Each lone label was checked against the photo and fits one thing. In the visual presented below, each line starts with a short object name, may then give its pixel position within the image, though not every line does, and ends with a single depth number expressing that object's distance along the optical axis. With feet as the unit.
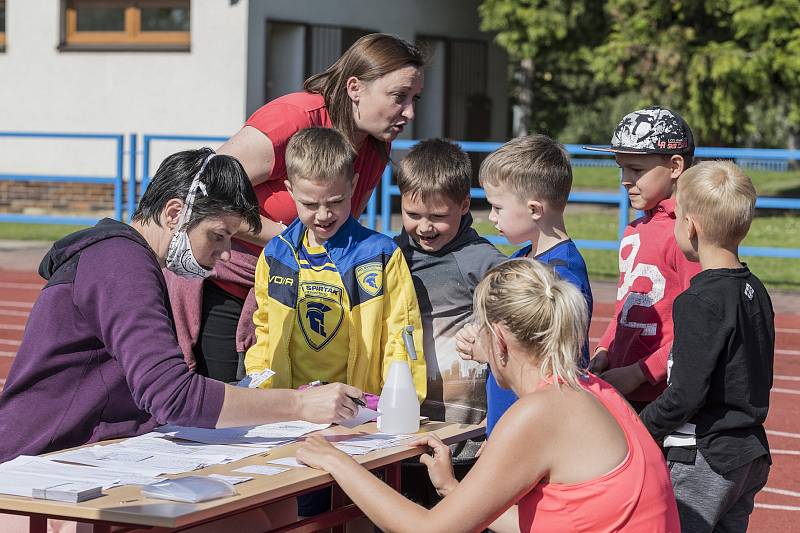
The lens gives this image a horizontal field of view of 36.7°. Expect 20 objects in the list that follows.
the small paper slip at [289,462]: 10.21
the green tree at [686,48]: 63.72
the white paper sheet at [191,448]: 10.46
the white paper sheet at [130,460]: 9.85
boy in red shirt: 13.09
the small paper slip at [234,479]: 9.47
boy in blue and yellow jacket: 13.07
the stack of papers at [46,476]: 9.15
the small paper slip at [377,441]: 11.09
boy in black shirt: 11.25
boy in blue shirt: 12.83
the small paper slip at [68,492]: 8.75
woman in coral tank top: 9.02
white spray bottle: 11.73
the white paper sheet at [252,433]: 11.13
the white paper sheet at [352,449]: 10.69
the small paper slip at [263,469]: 9.87
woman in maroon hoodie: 10.42
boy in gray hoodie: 13.69
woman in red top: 14.02
